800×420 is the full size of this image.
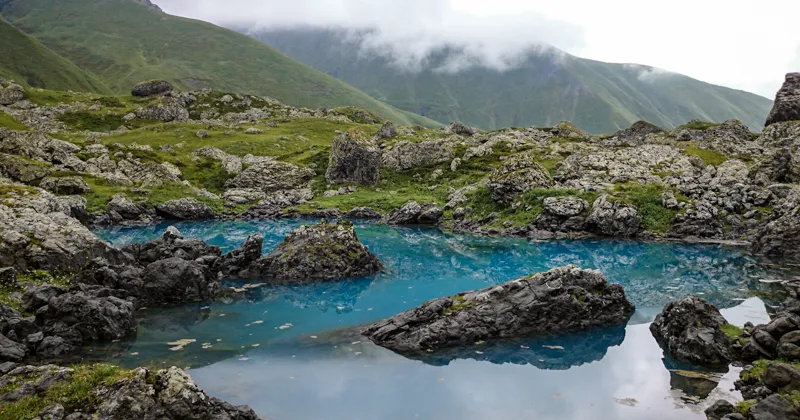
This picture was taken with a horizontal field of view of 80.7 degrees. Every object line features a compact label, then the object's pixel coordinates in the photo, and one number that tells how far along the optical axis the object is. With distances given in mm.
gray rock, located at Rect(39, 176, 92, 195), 78938
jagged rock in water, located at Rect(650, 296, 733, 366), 23625
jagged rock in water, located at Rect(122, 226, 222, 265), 42688
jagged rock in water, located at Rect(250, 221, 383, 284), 43188
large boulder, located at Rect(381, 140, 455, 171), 111062
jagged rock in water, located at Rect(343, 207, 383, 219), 86938
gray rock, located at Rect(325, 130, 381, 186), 105000
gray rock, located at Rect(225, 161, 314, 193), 105062
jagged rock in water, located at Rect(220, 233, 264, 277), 43531
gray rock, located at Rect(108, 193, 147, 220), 78562
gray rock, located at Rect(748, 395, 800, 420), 16016
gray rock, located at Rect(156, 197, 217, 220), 83312
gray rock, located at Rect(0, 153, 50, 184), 78250
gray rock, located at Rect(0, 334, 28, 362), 21703
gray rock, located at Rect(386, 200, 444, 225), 80188
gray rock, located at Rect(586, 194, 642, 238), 64875
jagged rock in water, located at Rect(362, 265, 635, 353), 27547
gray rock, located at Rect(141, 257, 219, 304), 34812
